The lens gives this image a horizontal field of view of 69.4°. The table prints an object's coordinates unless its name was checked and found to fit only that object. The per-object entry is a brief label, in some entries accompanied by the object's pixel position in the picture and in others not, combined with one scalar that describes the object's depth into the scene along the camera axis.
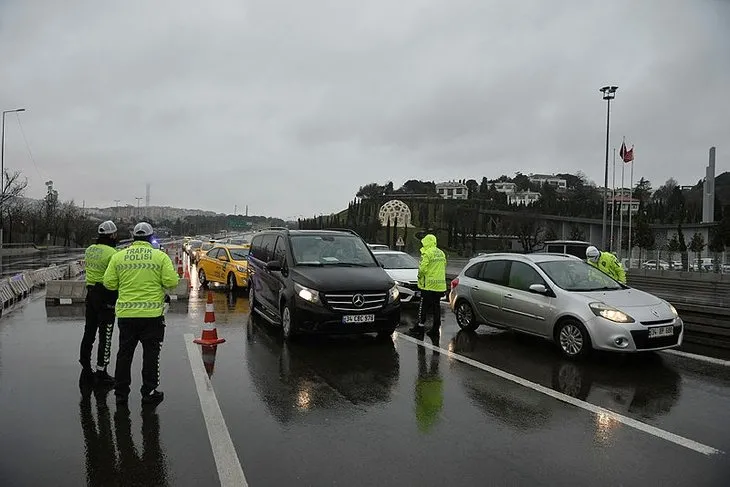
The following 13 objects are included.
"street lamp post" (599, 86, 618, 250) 30.12
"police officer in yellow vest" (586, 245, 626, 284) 10.57
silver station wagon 7.57
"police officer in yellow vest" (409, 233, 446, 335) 10.04
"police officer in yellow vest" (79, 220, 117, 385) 6.58
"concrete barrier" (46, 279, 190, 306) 13.88
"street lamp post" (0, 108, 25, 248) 36.73
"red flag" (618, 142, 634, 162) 36.28
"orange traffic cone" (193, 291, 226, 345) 9.01
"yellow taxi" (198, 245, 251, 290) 17.20
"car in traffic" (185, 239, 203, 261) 36.30
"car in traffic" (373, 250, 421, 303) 14.02
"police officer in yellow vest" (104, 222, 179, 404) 5.72
